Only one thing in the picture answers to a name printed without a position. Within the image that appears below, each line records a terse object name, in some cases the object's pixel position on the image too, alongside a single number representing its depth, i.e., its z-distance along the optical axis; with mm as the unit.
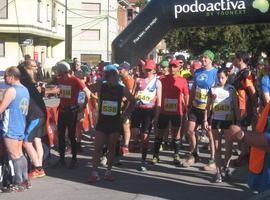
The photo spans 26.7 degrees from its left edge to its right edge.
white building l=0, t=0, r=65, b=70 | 47938
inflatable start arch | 9078
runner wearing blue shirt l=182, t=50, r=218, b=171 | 9703
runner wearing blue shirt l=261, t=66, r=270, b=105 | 8117
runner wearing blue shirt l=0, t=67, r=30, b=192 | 7706
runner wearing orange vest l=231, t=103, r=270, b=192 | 4637
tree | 36812
